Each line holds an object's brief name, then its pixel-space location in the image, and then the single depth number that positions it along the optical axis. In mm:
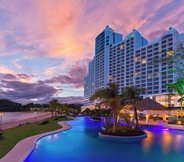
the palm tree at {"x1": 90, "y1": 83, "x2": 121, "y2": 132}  13725
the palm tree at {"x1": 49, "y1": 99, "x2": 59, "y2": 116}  48672
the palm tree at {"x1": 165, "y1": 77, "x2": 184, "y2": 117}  21188
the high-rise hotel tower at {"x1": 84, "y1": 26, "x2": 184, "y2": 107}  58805
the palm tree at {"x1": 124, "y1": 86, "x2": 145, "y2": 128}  16892
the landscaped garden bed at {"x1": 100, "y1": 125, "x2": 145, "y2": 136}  12919
